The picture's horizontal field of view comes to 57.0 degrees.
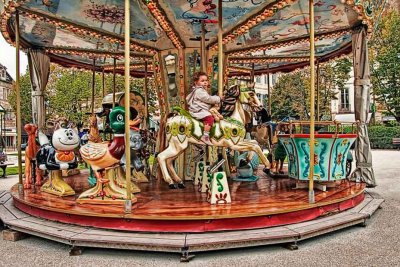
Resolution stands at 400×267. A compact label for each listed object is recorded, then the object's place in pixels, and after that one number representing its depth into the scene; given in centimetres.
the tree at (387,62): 2809
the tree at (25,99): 3359
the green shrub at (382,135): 2684
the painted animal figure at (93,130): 696
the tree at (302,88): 2903
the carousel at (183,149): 459
